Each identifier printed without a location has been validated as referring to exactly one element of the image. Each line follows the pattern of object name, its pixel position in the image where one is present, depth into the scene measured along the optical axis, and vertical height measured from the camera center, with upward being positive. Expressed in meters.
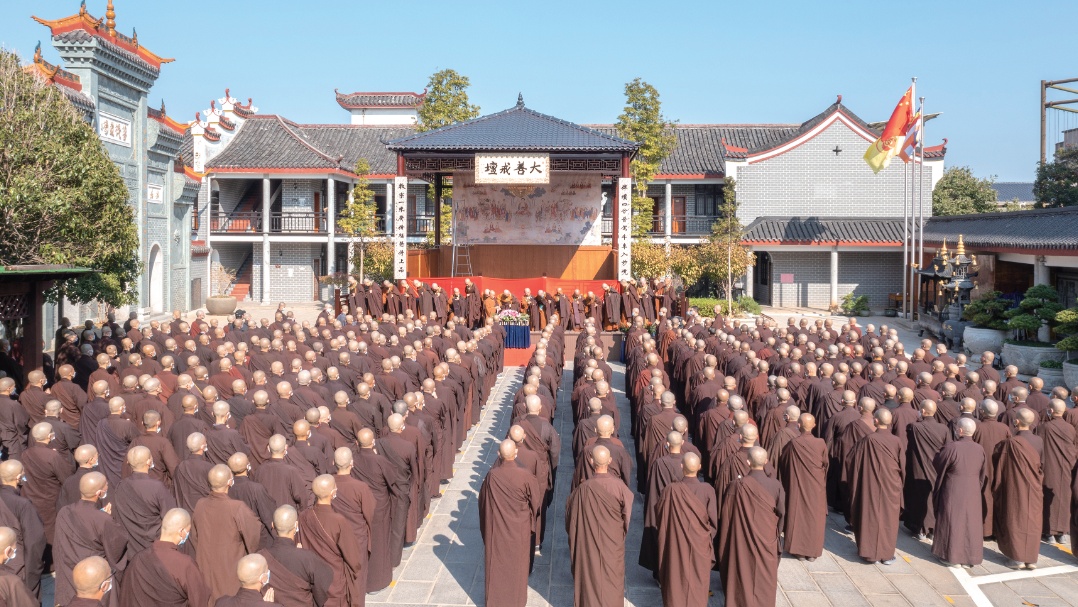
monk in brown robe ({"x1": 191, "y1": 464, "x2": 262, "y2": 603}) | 6.49 -1.97
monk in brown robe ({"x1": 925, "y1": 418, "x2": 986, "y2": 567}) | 8.38 -2.23
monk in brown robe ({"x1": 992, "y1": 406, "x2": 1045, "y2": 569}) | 8.46 -2.23
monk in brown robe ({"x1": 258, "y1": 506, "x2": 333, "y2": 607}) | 5.52 -1.91
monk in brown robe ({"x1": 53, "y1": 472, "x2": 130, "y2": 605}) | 6.37 -1.92
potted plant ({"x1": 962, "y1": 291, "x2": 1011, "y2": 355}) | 20.59 -1.38
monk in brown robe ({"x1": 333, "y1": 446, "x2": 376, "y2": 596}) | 7.03 -1.88
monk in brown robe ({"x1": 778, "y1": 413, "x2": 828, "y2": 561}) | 8.56 -2.19
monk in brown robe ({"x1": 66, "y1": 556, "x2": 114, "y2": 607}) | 4.76 -1.70
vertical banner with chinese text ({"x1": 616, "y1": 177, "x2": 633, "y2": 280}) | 24.67 +1.02
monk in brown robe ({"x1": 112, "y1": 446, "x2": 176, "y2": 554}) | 6.92 -1.87
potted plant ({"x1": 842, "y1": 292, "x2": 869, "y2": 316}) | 30.92 -1.36
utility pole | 32.06 +5.88
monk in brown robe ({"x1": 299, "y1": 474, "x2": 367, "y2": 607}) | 6.37 -1.94
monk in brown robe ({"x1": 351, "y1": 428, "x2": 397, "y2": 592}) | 7.77 -2.08
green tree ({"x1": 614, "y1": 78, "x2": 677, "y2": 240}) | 32.22 +4.71
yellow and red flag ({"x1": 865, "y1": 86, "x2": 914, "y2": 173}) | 26.69 +3.94
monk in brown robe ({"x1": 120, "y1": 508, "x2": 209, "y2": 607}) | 5.27 -1.86
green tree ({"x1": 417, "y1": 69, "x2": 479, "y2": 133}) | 33.03 +6.02
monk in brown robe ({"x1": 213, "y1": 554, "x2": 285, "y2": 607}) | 4.88 -1.76
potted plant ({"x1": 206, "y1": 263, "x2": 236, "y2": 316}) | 30.75 -1.18
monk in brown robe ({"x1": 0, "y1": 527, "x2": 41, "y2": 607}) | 5.10 -1.86
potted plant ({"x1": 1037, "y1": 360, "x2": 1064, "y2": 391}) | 17.34 -2.07
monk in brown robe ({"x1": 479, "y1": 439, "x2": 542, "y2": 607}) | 7.50 -2.25
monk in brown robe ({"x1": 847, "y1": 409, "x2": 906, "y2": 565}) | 8.52 -2.20
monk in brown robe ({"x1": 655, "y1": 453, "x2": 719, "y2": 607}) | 7.10 -2.16
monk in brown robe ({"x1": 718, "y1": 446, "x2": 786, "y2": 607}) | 7.22 -2.20
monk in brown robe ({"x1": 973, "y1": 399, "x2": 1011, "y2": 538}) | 8.92 -1.71
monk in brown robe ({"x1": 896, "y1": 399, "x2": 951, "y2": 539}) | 9.25 -2.10
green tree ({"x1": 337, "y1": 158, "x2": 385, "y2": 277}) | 32.53 +1.62
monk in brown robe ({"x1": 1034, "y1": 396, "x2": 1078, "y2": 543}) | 9.05 -2.02
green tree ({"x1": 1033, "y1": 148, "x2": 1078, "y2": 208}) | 31.00 +3.04
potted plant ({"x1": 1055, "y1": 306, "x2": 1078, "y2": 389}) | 16.67 -1.35
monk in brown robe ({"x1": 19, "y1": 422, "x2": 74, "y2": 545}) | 8.20 -1.93
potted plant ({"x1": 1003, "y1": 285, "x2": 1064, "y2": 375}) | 18.42 -1.32
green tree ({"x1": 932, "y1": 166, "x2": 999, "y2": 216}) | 37.41 +3.04
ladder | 29.39 +0.19
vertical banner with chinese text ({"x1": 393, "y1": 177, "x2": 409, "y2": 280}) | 24.70 +0.99
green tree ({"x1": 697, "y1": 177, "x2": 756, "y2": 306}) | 30.03 +0.39
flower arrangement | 20.94 -1.28
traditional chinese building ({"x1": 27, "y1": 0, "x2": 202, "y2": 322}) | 22.36 +3.65
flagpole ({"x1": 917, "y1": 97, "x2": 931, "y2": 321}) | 26.87 +1.89
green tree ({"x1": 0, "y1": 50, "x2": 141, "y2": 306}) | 11.95 +1.08
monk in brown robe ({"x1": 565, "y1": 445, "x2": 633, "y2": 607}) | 7.20 -2.19
